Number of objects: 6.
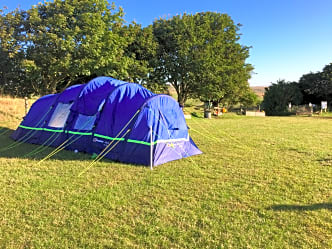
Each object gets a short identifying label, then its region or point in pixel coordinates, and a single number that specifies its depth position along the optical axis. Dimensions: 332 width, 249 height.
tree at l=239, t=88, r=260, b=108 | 33.44
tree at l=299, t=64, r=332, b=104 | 31.62
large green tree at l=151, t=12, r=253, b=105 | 22.20
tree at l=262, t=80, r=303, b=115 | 32.91
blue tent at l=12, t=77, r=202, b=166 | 5.83
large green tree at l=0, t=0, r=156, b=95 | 15.68
